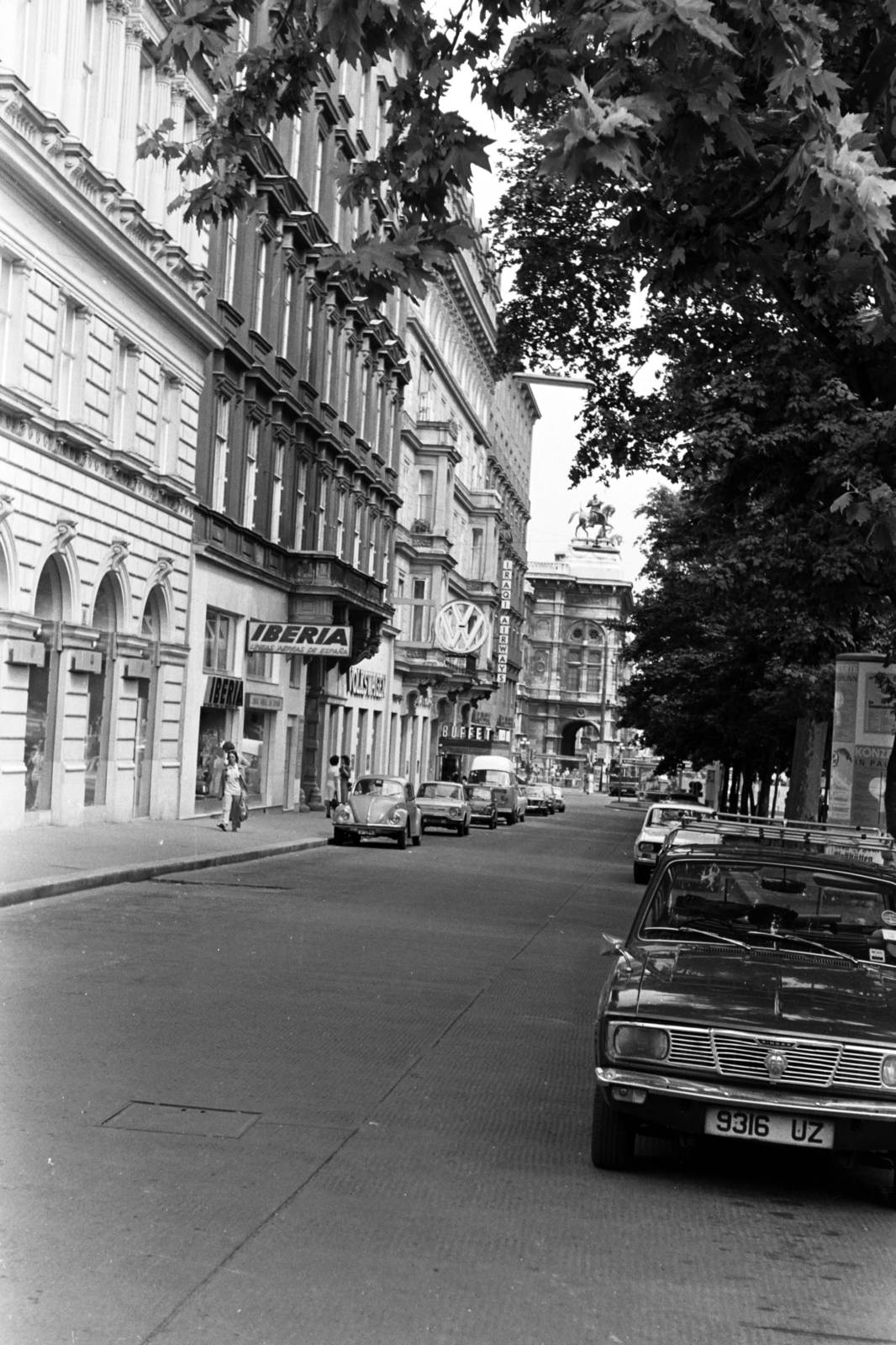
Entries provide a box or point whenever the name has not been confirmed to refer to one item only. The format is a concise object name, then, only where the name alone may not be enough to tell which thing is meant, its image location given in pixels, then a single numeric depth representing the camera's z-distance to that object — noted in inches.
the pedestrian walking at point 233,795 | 1280.8
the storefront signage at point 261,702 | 1567.4
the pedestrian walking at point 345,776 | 1748.3
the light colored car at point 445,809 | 1817.2
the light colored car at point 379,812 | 1392.7
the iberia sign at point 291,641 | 1556.3
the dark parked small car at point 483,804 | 2217.0
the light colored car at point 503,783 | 2427.4
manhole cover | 310.3
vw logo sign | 2672.2
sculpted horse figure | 6131.9
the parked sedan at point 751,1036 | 282.5
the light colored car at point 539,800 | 3142.2
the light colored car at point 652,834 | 1268.5
